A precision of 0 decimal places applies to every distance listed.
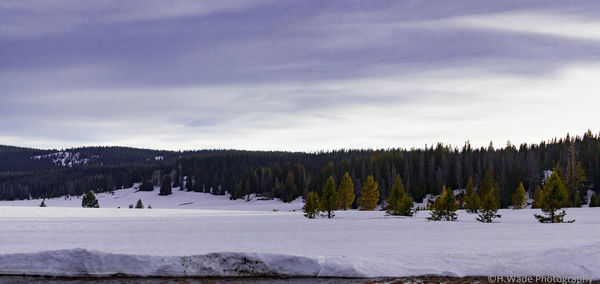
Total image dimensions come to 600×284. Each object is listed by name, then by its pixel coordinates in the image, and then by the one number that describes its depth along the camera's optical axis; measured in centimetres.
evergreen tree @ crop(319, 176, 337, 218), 4556
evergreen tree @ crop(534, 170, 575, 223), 3512
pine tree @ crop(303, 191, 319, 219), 4347
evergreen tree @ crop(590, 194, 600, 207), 6722
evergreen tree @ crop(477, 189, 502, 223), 3819
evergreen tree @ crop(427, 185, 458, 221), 4022
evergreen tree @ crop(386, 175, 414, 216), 4644
